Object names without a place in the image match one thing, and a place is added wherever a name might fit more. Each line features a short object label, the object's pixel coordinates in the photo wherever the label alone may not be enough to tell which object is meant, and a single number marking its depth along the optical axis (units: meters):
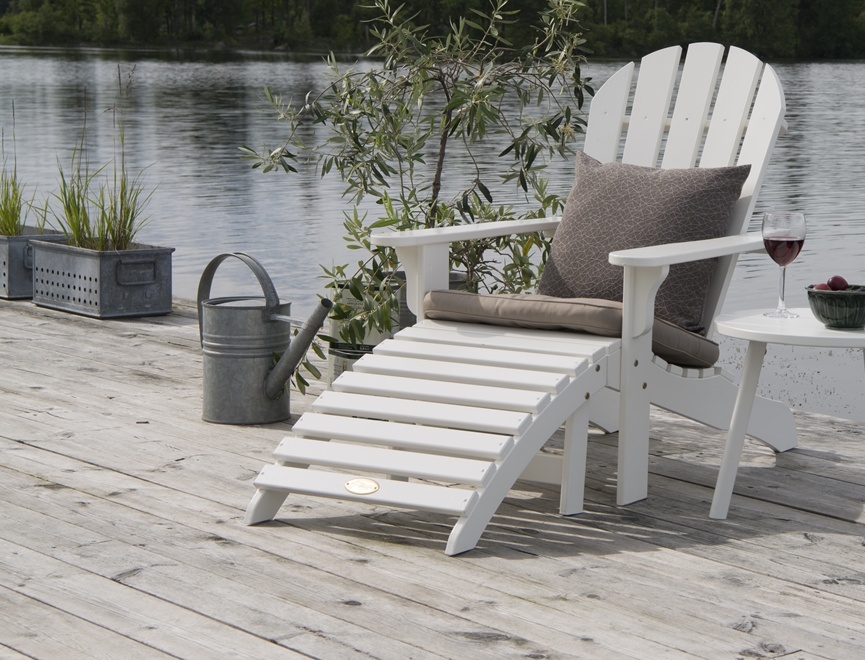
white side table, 4.87
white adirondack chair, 4.88
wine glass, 5.25
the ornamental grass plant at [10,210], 10.85
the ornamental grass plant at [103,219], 9.88
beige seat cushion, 5.40
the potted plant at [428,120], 7.01
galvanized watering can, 6.69
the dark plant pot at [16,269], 10.79
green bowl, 4.94
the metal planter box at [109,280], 9.89
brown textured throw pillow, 6.15
